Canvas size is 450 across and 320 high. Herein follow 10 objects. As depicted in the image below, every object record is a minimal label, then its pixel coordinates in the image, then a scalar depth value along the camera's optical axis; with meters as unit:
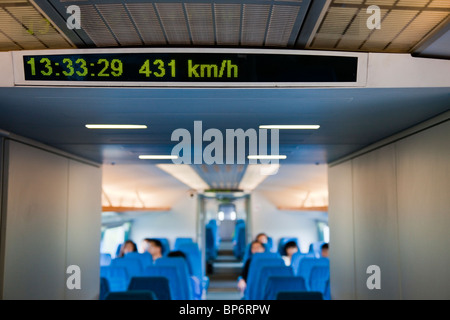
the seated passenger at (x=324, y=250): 10.99
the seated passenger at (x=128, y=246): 12.28
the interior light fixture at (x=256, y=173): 7.80
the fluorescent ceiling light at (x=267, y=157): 5.49
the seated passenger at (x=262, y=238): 14.45
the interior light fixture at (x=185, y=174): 8.20
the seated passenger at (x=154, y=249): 11.18
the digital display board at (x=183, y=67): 2.13
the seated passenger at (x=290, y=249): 13.11
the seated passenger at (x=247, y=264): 9.25
